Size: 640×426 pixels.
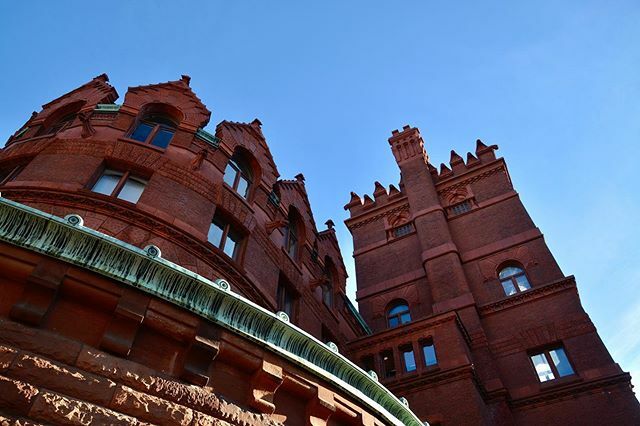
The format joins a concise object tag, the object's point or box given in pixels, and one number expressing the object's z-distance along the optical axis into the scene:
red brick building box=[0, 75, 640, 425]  5.44
